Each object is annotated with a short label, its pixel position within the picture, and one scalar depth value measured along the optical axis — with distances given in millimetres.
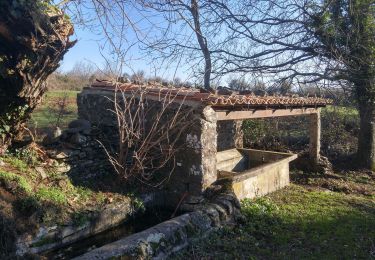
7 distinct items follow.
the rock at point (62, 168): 6026
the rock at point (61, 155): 6158
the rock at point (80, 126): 6687
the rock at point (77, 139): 6535
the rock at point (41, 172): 5668
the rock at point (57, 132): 6616
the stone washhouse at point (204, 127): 6496
